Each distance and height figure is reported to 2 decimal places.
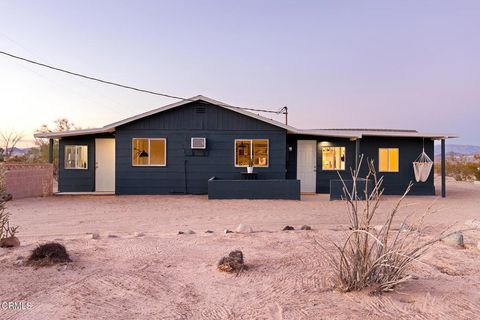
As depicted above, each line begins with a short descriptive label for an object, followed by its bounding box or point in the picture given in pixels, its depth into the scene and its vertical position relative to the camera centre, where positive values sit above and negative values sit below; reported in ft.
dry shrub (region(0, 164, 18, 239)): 14.20 -1.67
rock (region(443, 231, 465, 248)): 16.40 -3.84
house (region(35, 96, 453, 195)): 43.04 +1.93
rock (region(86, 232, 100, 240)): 16.98 -3.78
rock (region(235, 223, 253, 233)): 18.86 -3.79
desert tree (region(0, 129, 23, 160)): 70.69 +4.20
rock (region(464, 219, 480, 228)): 21.06 -3.93
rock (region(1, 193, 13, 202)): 14.67 -1.66
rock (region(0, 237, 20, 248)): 14.60 -3.51
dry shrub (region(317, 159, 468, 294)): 9.82 -3.07
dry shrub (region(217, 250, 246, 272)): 11.92 -3.60
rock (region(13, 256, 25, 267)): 12.10 -3.62
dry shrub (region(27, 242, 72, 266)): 12.03 -3.39
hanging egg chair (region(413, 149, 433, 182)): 44.75 -1.17
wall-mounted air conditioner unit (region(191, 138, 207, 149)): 42.60 +2.05
